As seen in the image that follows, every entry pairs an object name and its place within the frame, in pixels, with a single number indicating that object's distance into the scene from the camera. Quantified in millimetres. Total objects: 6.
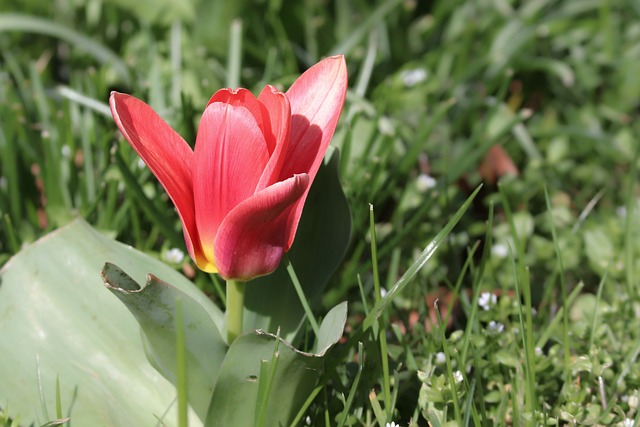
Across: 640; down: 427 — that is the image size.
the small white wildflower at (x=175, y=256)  716
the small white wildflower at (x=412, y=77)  949
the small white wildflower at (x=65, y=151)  784
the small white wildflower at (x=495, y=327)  673
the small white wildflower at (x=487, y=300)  688
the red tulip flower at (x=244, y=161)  595
